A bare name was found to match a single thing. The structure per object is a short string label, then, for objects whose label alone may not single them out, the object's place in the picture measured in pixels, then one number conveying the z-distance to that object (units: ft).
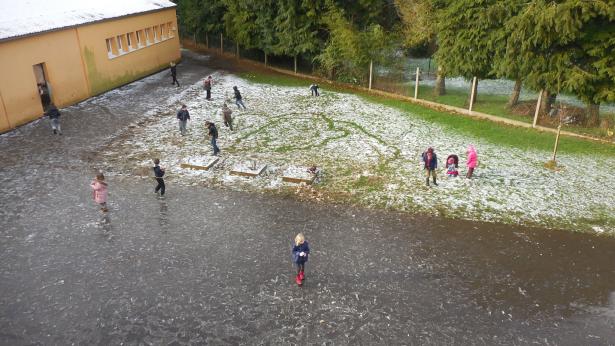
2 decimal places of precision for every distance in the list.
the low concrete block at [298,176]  52.70
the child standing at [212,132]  58.80
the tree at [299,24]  102.63
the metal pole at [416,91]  86.98
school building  69.87
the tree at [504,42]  69.15
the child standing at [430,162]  49.85
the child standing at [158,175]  47.96
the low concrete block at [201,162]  56.24
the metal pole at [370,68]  96.51
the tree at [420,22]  85.66
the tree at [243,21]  117.80
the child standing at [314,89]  92.53
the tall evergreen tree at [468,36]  73.00
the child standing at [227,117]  67.46
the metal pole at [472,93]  78.38
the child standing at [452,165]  53.16
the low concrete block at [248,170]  54.65
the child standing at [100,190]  44.39
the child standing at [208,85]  86.74
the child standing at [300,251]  33.35
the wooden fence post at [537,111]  70.08
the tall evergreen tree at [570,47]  61.21
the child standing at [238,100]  78.99
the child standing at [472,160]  51.85
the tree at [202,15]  136.26
